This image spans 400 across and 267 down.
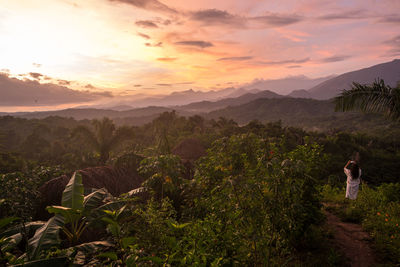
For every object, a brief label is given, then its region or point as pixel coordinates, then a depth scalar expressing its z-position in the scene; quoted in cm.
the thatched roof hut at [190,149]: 1634
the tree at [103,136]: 1589
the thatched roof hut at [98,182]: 622
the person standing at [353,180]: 838
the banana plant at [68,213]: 300
